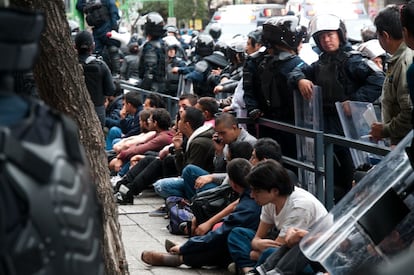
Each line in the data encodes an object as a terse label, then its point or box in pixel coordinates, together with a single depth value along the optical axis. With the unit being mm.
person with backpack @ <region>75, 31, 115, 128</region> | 12086
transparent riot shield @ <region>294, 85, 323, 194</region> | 7938
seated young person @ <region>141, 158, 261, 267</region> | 7352
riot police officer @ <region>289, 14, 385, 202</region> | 8055
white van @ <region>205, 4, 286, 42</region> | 24520
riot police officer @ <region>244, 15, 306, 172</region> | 8628
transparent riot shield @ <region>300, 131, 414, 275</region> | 4664
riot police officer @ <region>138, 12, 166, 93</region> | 15711
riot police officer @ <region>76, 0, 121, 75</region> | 16172
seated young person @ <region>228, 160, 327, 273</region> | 6570
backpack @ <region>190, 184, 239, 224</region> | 8156
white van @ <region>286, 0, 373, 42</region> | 20266
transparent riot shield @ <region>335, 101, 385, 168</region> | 7348
